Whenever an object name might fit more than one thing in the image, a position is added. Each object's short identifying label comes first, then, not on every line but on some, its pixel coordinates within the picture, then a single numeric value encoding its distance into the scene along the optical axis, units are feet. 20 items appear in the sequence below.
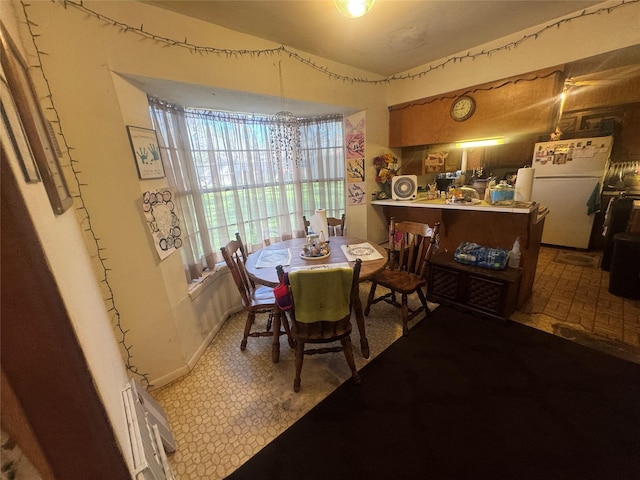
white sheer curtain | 6.93
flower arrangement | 10.20
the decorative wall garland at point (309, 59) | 4.63
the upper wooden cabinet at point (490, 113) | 7.27
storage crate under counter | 6.88
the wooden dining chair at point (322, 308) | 4.60
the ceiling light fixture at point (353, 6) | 4.51
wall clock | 8.56
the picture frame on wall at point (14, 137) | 1.63
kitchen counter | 7.24
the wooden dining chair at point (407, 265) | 6.91
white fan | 9.83
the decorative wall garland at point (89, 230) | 3.94
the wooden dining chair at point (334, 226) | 9.04
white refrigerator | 11.16
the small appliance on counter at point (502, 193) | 7.65
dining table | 5.74
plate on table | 6.58
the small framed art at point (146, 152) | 4.92
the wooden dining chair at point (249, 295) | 6.23
